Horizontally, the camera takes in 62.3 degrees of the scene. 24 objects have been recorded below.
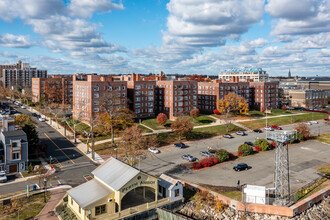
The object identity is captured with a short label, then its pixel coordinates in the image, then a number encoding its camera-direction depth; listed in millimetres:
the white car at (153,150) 63591
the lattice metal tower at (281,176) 37844
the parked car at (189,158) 57428
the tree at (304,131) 75619
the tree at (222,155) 56209
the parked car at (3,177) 45947
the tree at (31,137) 58875
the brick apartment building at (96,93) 84000
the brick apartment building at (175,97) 96375
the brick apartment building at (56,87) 127250
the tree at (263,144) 65062
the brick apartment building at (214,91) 109562
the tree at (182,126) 71375
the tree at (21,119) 74969
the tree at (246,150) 61094
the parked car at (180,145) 68125
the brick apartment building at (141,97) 93812
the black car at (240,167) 51316
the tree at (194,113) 93938
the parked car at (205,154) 60222
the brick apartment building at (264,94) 120562
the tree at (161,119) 82625
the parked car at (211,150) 63244
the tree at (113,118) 68500
